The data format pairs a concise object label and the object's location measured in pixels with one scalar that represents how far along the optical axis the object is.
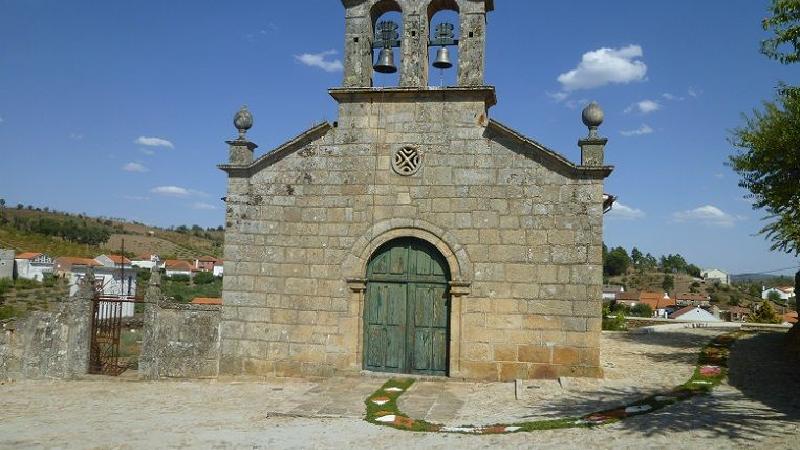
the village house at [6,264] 53.03
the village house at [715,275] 101.72
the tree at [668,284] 75.00
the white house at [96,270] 32.72
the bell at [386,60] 11.39
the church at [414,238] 10.30
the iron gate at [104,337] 11.61
